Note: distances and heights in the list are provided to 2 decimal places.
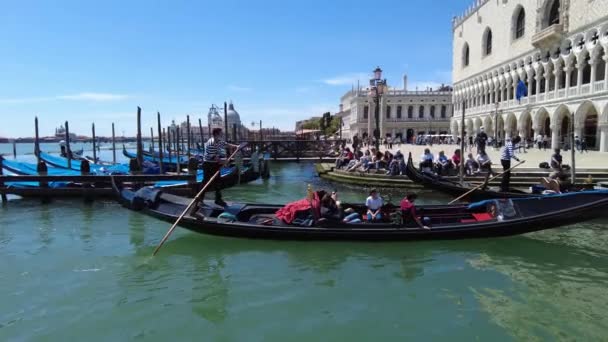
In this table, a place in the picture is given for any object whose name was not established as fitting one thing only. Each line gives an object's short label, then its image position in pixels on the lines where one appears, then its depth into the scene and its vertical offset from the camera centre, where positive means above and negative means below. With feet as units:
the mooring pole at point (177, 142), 44.26 +0.98
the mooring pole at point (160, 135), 44.36 +1.73
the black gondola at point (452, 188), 29.19 -2.96
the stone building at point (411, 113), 160.86 +12.09
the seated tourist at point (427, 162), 40.98 -1.41
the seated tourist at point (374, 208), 21.54 -2.92
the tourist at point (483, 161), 39.53 -1.35
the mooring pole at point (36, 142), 48.69 +1.08
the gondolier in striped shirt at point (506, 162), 31.73 -1.17
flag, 74.83 +9.25
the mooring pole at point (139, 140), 46.11 +1.06
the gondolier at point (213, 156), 22.34 -0.34
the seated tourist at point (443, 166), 41.60 -1.82
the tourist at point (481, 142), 44.94 +0.38
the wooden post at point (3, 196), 35.91 -3.51
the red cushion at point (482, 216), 21.76 -3.45
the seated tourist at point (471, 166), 40.40 -1.86
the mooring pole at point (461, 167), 36.22 -1.69
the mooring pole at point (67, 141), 51.73 +1.28
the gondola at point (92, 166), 47.78 -1.75
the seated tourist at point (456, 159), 41.86 -1.20
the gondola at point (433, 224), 19.83 -3.50
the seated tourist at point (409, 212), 20.65 -3.02
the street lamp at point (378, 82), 50.22 +7.23
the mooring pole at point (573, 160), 32.14 -1.12
